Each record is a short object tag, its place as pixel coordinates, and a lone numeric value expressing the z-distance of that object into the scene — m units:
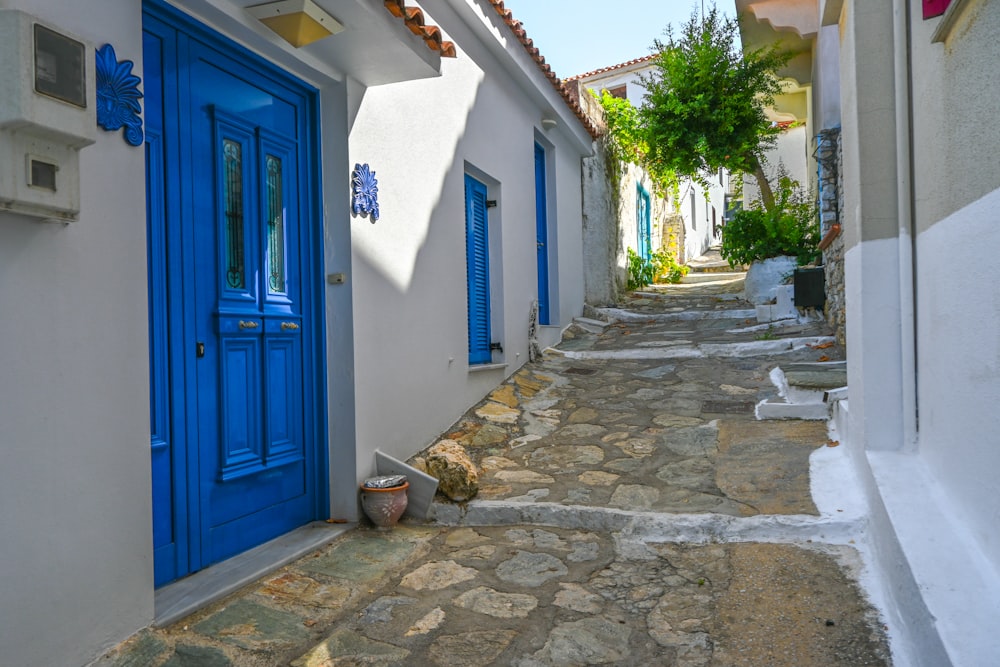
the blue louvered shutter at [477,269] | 6.14
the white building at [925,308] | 2.16
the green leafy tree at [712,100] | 10.66
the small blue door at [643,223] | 14.30
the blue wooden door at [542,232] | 8.36
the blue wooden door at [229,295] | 3.05
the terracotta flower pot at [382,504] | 3.93
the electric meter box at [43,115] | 2.07
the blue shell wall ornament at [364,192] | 4.09
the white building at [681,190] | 21.41
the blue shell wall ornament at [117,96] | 2.52
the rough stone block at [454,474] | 4.18
